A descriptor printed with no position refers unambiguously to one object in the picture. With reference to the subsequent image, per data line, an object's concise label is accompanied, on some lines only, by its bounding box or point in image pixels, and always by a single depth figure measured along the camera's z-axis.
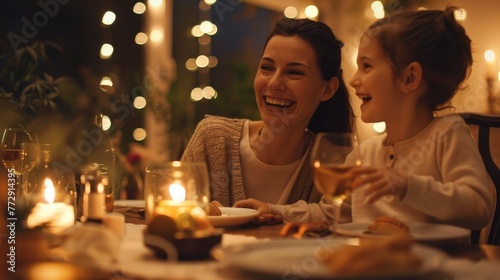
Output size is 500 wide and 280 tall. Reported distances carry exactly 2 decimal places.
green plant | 1.83
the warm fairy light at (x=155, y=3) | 5.27
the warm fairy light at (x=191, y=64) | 5.53
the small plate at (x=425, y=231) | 1.01
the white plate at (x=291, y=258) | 0.70
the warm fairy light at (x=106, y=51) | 4.91
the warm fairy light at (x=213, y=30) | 5.49
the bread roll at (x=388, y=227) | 1.02
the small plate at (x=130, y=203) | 1.67
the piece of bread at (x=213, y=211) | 1.35
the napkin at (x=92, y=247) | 0.85
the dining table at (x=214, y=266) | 0.78
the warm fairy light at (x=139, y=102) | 4.75
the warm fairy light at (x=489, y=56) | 4.13
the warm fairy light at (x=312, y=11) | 5.43
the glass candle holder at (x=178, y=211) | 0.88
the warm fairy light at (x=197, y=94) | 5.07
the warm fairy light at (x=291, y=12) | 5.84
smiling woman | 2.09
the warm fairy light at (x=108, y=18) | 4.82
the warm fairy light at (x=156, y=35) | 5.29
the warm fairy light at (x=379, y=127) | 4.91
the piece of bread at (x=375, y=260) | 0.68
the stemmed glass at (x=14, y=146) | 1.53
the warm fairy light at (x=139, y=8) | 5.21
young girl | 1.56
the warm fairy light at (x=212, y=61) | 5.59
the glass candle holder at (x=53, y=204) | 1.15
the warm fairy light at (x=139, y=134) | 5.11
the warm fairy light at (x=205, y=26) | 5.41
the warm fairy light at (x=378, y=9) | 4.84
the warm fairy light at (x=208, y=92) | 5.06
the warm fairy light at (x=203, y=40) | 5.55
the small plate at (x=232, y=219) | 1.27
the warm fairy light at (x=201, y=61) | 5.54
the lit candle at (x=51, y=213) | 1.15
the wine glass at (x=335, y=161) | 1.04
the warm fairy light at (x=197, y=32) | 5.43
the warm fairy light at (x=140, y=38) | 5.27
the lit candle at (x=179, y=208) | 0.94
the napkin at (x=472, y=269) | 0.79
